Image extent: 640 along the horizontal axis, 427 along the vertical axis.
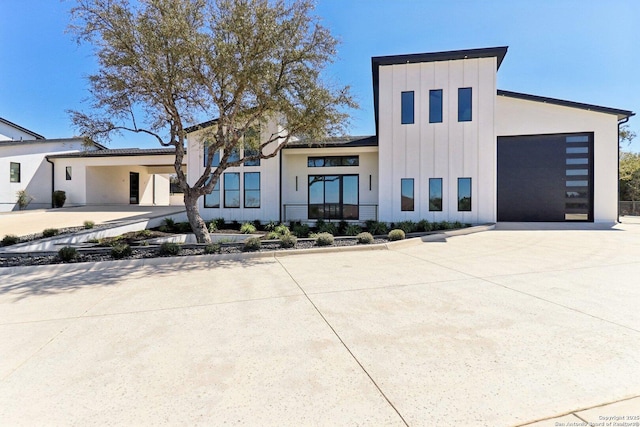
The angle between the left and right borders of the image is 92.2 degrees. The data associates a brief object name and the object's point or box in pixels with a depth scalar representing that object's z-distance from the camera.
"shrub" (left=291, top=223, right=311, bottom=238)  12.33
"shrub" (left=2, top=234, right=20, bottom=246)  9.24
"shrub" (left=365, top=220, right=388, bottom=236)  12.80
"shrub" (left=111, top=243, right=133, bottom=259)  7.76
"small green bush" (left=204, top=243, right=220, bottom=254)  8.29
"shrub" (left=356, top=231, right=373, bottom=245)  9.64
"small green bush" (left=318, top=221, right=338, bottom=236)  13.00
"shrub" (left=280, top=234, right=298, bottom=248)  9.07
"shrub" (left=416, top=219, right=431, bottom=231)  13.15
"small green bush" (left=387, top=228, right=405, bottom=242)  10.14
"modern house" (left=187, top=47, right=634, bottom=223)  14.12
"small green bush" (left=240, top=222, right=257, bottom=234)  13.27
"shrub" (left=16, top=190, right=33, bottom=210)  19.48
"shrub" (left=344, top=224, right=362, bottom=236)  12.19
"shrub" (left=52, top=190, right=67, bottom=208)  20.83
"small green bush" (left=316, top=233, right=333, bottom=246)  9.45
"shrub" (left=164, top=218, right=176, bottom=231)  14.26
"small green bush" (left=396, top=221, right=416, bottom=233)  12.88
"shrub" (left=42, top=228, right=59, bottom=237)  10.66
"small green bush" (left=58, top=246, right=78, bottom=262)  7.47
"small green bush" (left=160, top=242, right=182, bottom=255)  8.26
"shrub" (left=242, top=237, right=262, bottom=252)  8.57
